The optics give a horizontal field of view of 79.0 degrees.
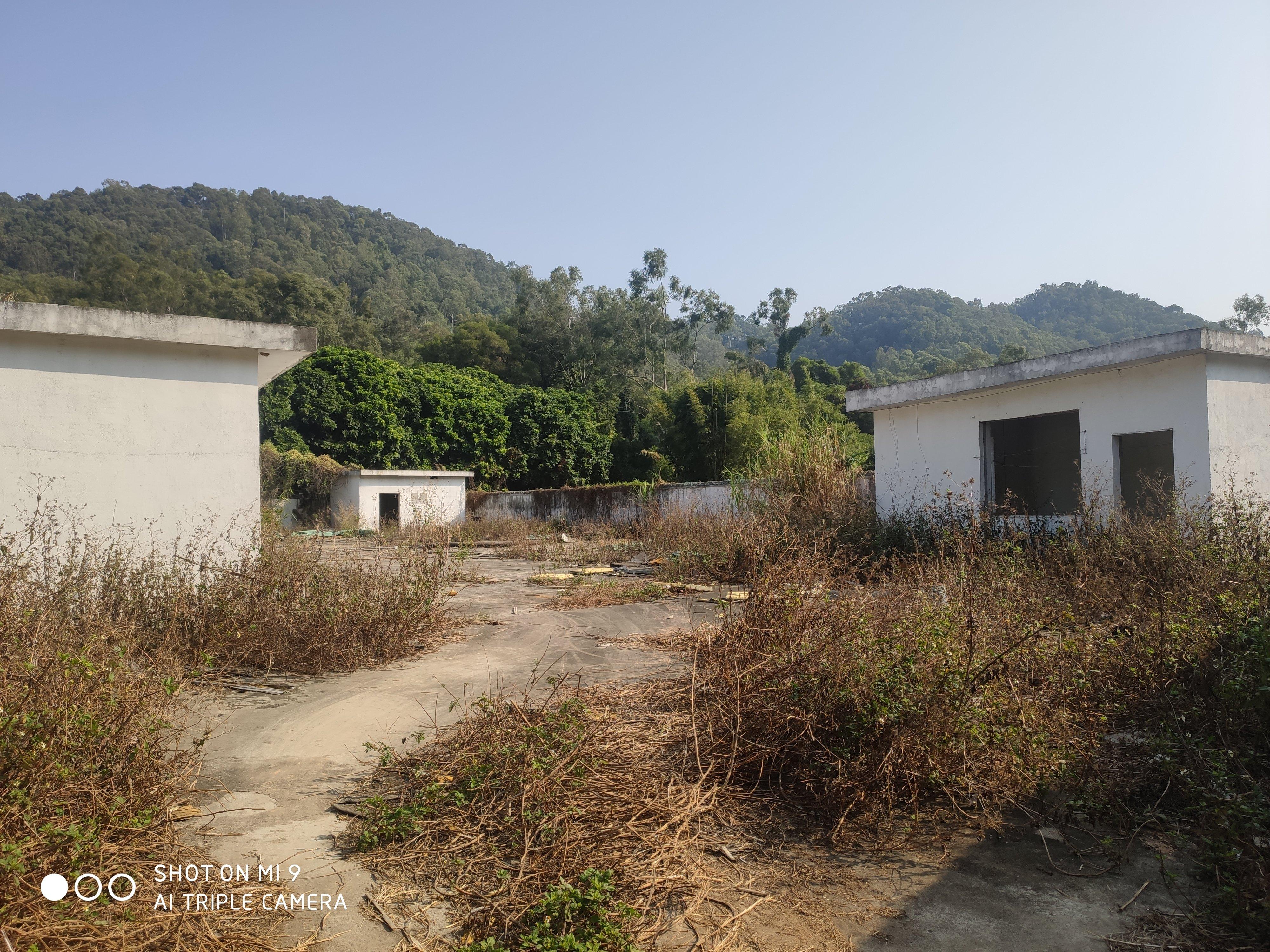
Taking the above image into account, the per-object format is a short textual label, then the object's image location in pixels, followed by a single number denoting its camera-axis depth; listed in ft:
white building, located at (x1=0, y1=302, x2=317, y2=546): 21.95
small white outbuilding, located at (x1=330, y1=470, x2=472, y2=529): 82.48
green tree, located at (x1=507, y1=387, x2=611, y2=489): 108.99
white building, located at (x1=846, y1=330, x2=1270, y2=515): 29.68
